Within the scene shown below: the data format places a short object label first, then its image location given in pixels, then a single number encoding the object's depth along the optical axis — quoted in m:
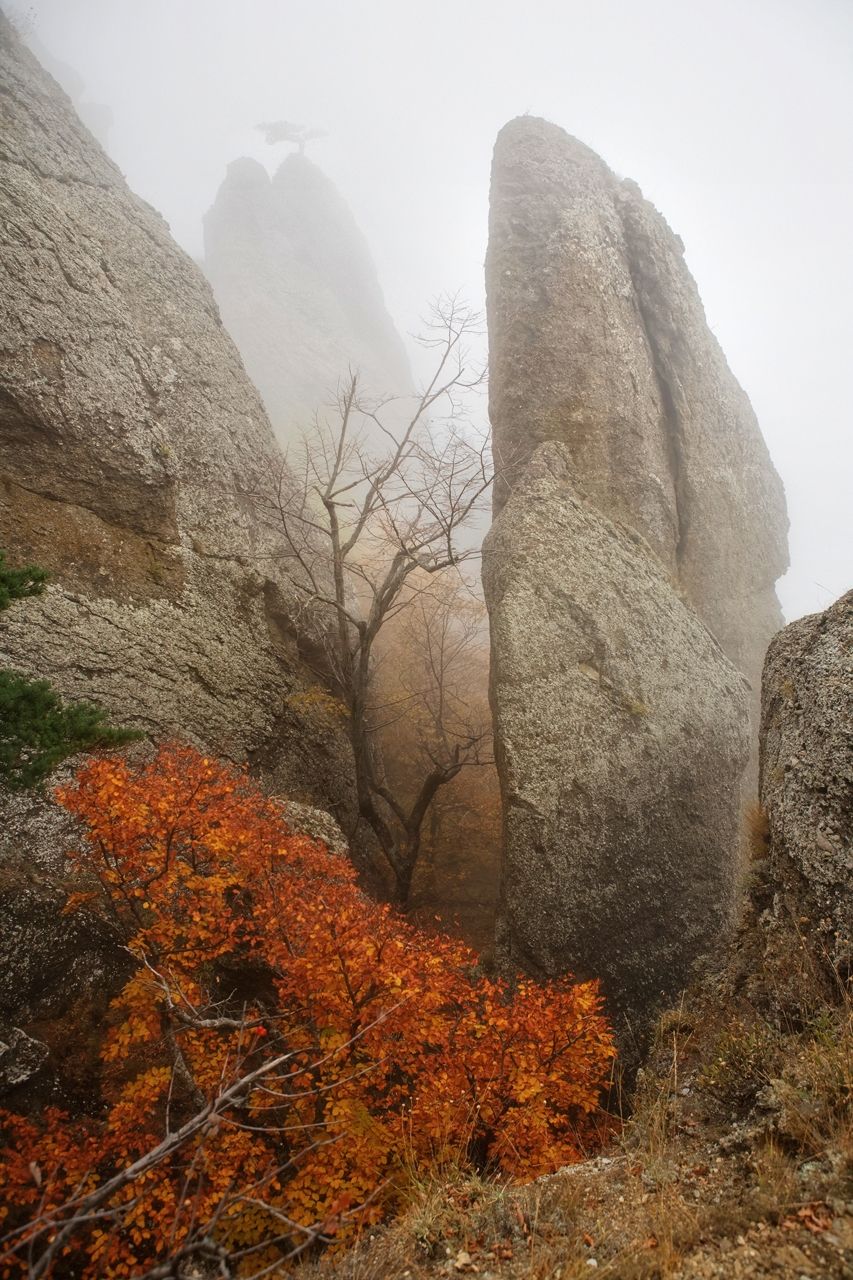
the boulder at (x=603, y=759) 11.26
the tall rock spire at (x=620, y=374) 16.47
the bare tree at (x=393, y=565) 13.51
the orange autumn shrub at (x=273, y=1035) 7.70
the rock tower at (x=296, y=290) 47.50
